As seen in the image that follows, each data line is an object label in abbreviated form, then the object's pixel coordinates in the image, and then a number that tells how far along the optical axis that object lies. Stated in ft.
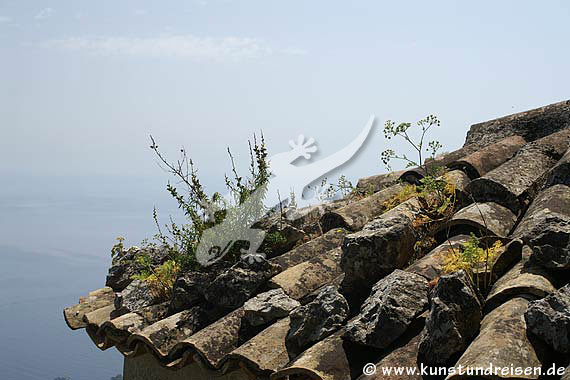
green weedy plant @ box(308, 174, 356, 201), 27.71
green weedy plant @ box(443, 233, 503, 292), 12.60
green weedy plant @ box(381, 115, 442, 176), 21.57
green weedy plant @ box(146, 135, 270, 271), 20.51
